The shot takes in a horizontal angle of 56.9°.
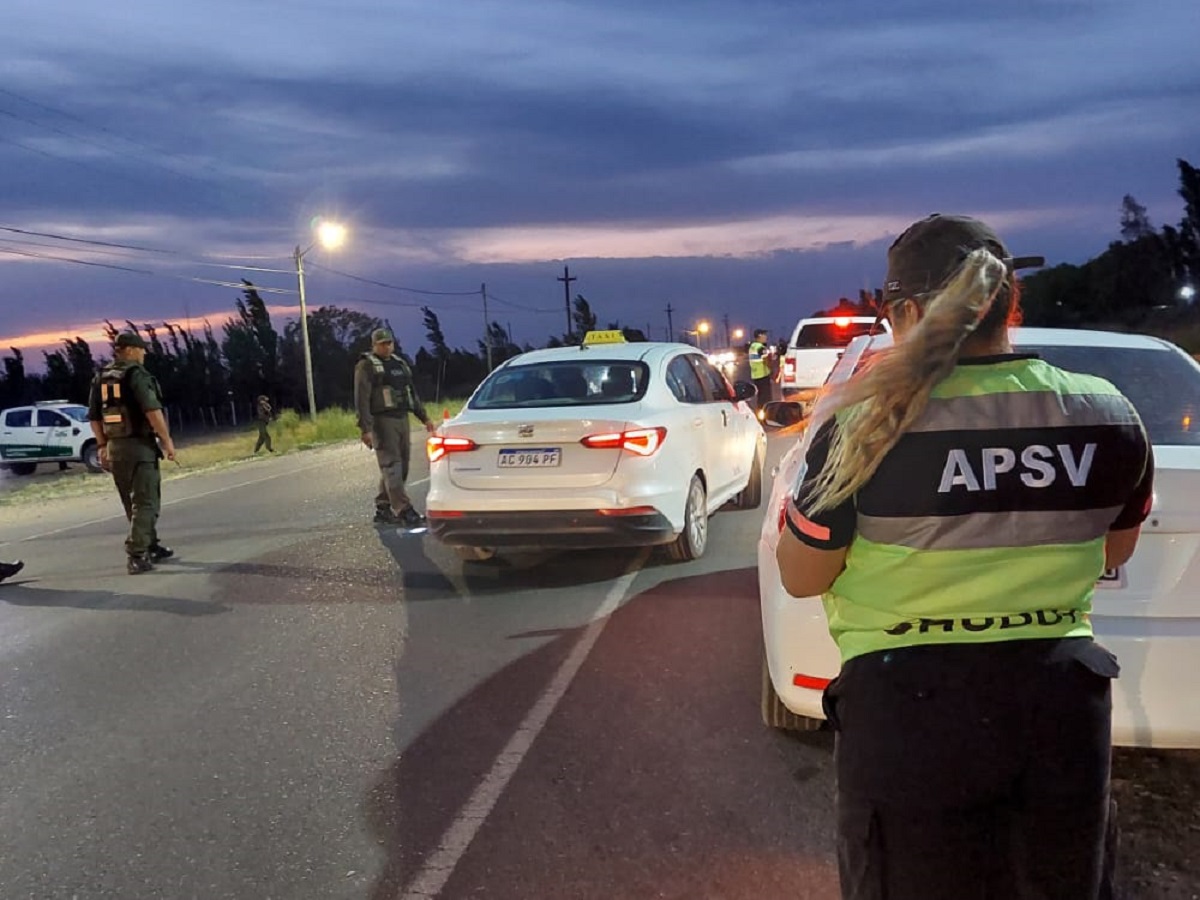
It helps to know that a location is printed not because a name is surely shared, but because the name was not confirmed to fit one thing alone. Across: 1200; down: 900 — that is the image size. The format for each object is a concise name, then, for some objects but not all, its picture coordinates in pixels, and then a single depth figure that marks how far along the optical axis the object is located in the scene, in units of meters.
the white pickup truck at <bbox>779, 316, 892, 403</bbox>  18.97
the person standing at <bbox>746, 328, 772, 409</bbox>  21.28
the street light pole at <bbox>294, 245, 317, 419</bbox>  33.56
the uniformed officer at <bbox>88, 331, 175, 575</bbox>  8.43
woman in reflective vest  1.74
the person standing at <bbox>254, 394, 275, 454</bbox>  26.09
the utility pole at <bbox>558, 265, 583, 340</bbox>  74.62
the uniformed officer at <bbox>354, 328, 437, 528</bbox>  10.17
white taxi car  7.21
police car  28.91
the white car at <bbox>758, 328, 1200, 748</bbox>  3.28
